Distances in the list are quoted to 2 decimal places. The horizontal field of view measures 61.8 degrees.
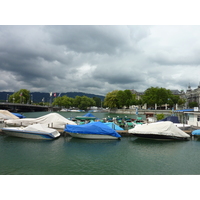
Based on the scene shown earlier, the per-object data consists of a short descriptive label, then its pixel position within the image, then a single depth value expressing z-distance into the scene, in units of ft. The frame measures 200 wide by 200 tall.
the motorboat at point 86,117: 177.11
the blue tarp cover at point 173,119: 119.75
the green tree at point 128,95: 476.62
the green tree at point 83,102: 595.88
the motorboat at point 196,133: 89.47
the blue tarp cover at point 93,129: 86.12
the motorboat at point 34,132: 85.05
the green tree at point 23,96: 531.50
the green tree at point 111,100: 476.95
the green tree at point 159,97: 428.93
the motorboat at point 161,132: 85.97
